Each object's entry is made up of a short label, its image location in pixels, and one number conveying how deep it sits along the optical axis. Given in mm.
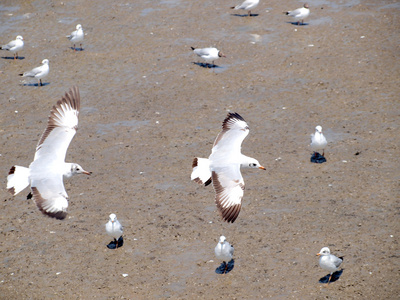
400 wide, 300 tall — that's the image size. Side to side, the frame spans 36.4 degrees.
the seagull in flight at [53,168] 10180
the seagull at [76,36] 20266
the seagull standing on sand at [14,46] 19781
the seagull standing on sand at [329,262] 10180
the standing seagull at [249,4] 22453
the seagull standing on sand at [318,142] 13922
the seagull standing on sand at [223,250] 10539
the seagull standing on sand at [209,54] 18781
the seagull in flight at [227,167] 10375
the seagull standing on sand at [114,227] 11273
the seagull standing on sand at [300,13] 21641
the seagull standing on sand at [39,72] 18114
